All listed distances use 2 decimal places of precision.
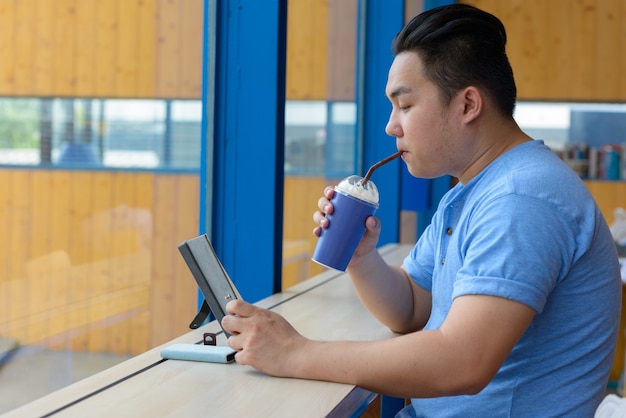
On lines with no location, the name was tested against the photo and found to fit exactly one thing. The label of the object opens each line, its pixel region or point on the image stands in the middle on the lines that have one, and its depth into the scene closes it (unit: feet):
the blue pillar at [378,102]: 12.27
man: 3.96
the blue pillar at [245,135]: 6.84
